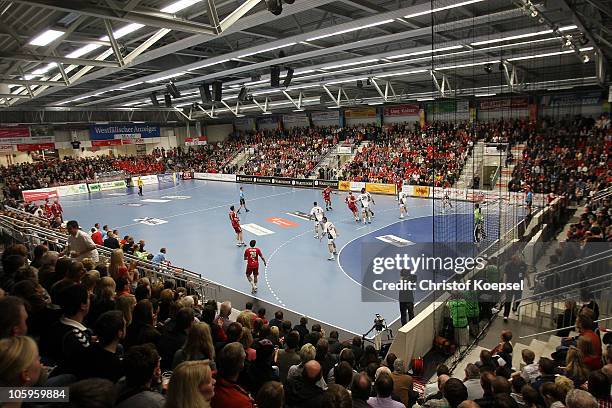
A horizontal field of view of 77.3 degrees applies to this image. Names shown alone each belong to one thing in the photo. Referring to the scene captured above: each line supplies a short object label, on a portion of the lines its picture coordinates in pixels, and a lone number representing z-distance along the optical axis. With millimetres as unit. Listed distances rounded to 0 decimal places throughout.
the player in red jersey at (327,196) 22297
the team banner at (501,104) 28384
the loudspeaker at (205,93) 18484
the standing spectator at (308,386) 3584
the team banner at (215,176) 41362
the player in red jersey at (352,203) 19581
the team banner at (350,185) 31125
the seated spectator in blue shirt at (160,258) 11386
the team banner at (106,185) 36969
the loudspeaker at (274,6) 7742
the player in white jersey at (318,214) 16041
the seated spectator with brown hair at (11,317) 2678
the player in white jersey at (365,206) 19391
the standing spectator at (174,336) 3994
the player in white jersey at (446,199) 21188
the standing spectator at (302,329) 6536
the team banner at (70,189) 34069
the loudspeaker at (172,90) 19297
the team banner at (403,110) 34750
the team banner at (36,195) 28908
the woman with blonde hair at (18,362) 2088
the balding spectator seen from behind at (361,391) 3541
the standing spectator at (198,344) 3506
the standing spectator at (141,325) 3871
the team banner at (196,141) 45625
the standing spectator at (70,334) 2973
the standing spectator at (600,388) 3721
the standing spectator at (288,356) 4727
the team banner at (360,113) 37844
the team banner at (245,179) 39475
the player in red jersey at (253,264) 11438
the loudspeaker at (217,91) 18203
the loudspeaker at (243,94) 22138
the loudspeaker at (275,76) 17156
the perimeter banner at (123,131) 40062
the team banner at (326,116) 41156
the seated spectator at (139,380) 2400
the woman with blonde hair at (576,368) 4508
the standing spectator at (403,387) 4836
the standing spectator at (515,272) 9297
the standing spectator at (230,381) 2930
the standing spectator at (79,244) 7672
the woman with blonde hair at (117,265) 6521
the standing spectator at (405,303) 9039
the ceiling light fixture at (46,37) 10458
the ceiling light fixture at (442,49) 15855
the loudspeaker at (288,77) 17172
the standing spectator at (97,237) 12880
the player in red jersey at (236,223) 16094
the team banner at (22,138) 33688
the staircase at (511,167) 24269
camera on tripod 8172
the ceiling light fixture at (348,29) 10947
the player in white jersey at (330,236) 14180
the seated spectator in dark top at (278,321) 7128
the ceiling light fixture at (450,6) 9897
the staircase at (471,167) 27406
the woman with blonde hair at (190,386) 2193
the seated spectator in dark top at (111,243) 11773
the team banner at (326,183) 32812
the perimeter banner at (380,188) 28961
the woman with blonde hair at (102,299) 4161
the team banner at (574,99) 25547
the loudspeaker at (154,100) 21744
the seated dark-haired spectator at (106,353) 2920
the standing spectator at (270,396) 2775
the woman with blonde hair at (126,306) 4111
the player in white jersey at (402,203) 20234
